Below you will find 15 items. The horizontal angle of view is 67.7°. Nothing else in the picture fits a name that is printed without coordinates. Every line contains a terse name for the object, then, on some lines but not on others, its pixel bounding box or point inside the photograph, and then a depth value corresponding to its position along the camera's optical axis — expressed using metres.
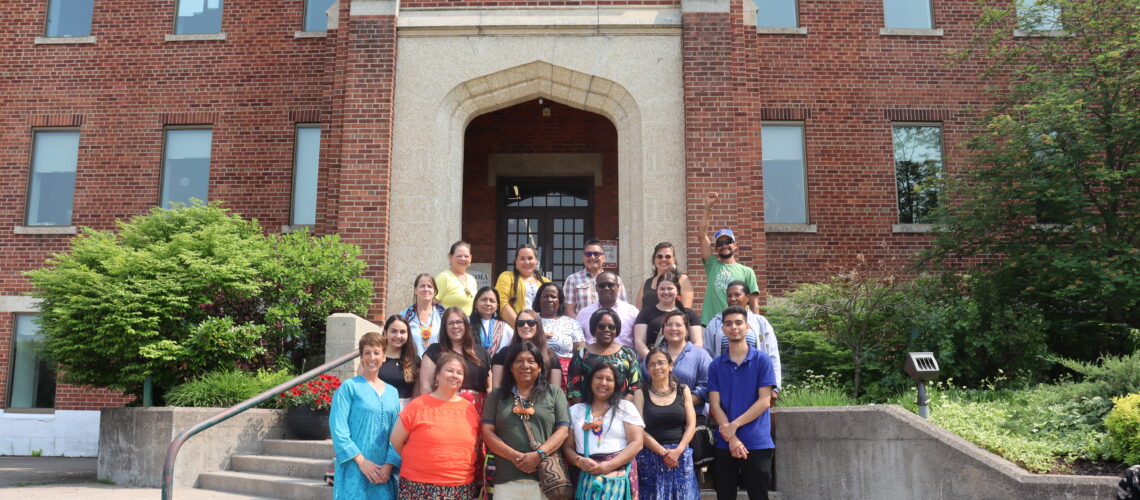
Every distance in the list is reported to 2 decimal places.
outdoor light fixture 6.32
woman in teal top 5.26
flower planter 8.77
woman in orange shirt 5.10
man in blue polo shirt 5.84
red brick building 13.66
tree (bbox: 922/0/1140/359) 9.67
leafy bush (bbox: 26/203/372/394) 9.49
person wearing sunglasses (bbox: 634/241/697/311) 7.16
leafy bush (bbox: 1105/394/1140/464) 5.64
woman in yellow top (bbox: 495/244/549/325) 7.31
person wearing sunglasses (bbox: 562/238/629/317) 7.32
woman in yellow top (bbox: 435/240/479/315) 7.39
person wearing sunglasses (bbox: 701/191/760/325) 7.56
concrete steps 7.57
